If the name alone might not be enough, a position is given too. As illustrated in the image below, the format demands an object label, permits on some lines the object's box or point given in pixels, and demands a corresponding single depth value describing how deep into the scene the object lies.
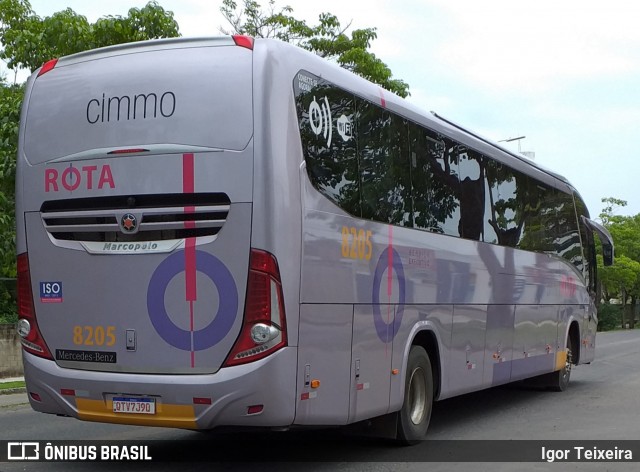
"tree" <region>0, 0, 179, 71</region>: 17.31
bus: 6.94
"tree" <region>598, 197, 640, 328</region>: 55.28
